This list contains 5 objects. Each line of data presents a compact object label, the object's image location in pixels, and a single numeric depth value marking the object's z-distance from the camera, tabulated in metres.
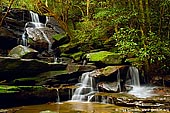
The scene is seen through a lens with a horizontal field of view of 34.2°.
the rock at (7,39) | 16.14
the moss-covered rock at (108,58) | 12.38
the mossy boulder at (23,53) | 13.68
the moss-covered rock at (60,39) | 17.20
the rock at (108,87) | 10.55
